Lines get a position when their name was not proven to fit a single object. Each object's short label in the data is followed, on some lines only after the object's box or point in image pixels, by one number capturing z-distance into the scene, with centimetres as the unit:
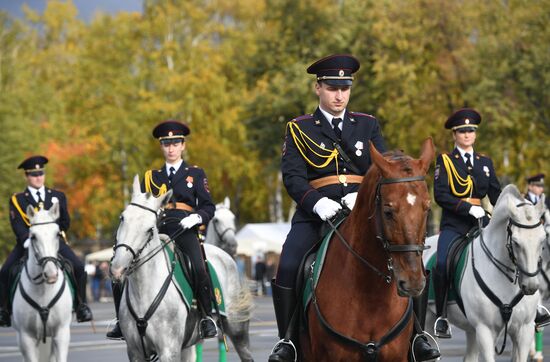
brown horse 767
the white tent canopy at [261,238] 5838
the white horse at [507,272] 1414
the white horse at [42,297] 1659
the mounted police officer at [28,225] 1772
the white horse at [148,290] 1350
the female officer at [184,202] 1490
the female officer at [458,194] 1531
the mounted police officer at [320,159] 934
